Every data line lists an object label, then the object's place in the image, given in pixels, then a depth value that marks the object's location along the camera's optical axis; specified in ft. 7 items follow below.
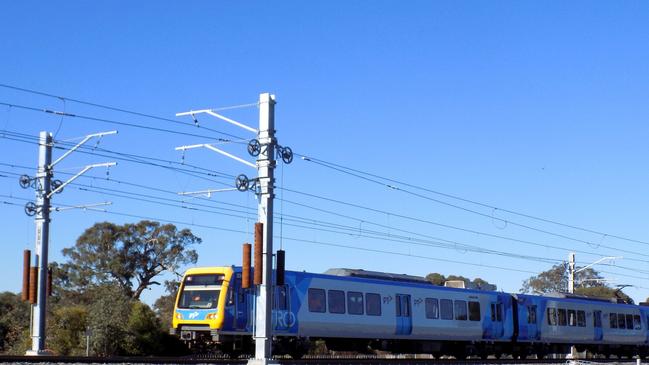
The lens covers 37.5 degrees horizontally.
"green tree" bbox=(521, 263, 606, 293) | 318.86
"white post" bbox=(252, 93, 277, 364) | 76.02
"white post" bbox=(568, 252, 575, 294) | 173.99
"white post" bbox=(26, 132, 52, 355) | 93.97
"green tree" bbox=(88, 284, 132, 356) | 141.38
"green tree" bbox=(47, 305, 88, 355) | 147.33
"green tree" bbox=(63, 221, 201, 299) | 229.45
